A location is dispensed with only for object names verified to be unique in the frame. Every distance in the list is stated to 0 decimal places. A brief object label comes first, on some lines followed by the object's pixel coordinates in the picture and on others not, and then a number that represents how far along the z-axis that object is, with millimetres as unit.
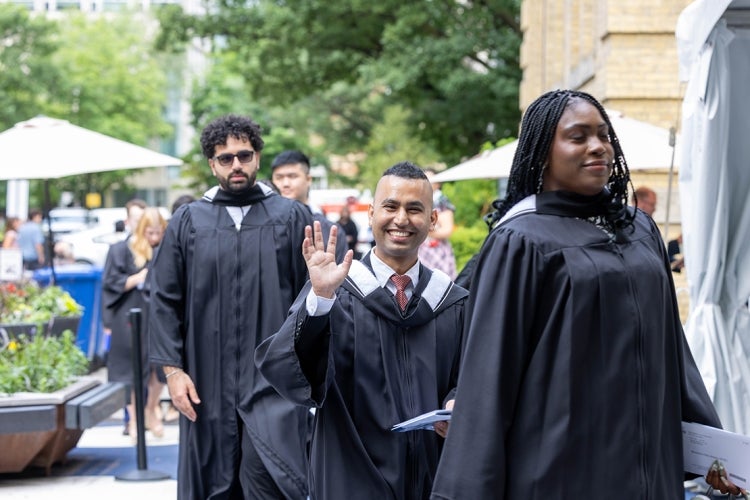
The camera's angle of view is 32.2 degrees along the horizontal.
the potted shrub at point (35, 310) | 11516
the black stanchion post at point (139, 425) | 9320
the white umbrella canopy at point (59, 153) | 11531
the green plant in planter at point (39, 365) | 9250
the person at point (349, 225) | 21234
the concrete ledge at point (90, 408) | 9125
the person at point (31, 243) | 24550
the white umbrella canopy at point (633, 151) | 9898
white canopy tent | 6828
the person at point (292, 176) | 8828
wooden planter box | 8922
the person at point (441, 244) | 12211
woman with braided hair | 3467
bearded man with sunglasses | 6188
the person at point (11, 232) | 22844
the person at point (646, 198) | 11336
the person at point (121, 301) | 11609
